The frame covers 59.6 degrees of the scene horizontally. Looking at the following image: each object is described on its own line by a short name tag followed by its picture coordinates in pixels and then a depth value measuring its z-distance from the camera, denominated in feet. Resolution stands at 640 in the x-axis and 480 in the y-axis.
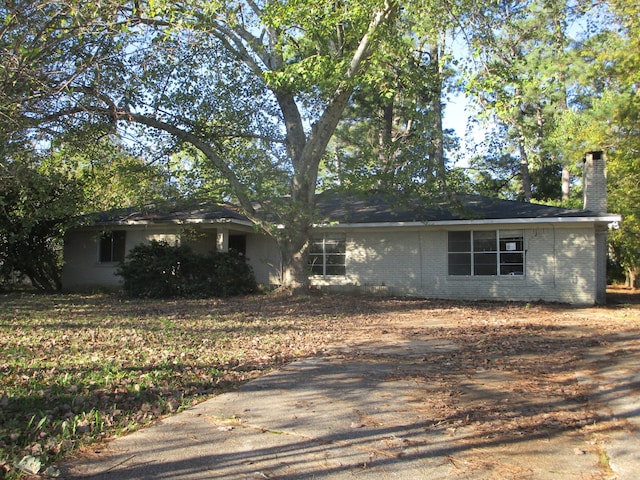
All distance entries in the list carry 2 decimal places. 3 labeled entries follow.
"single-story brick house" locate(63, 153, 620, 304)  55.57
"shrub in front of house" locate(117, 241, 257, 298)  57.11
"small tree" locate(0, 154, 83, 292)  51.34
